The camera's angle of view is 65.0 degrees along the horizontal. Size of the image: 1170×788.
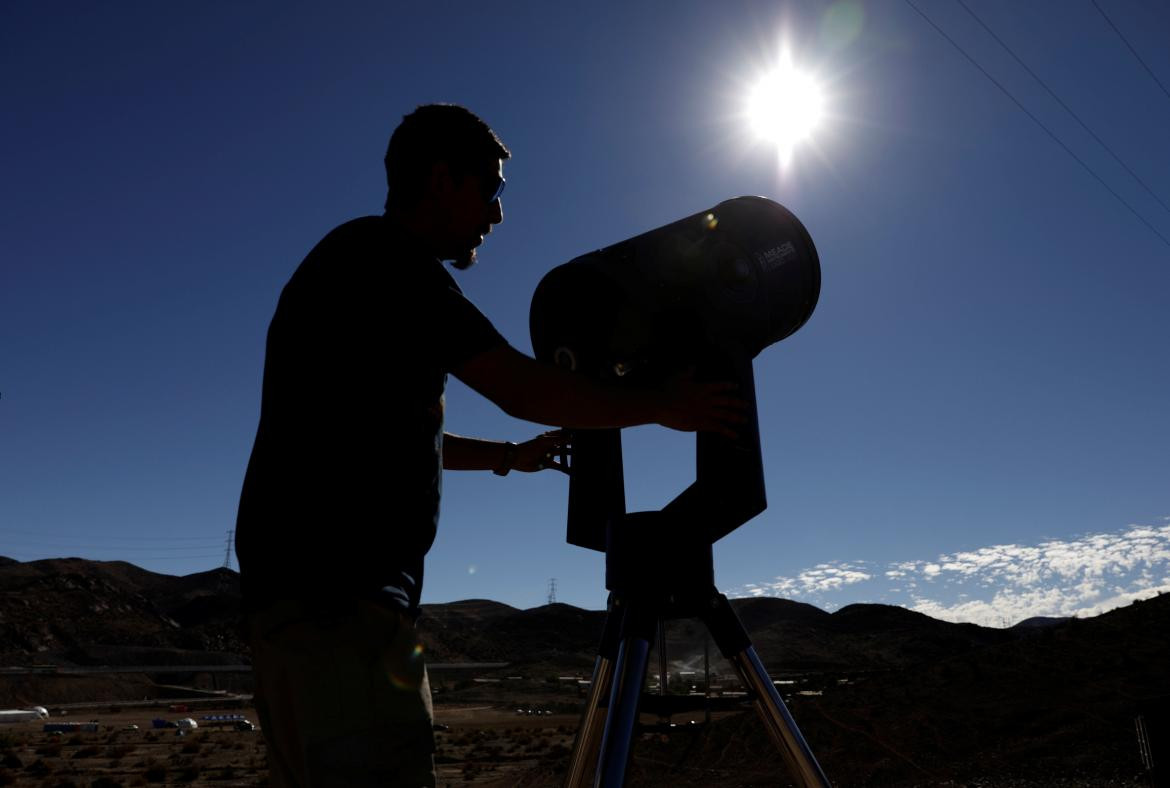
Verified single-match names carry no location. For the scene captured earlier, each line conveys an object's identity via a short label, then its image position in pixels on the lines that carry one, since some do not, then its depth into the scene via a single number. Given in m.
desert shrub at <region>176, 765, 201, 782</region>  21.84
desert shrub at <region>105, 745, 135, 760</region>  27.80
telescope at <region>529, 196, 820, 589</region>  2.64
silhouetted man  1.87
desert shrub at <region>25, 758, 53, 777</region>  23.05
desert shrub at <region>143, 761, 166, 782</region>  21.84
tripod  2.42
